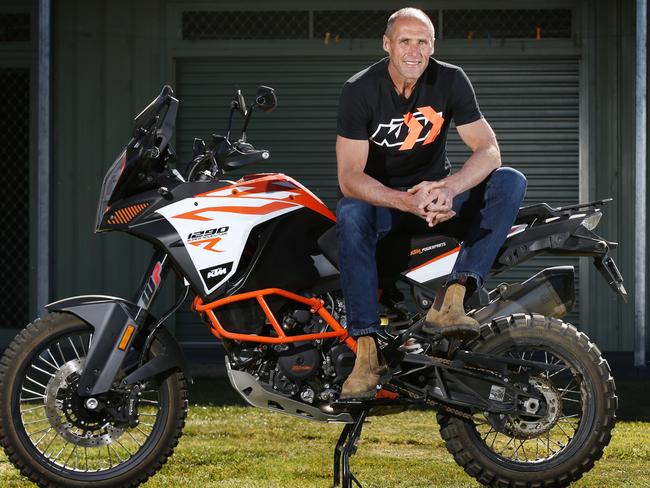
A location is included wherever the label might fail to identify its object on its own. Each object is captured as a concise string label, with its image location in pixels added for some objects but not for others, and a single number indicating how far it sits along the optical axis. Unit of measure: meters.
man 4.95
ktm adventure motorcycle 5.14
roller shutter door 11.61
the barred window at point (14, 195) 11.73
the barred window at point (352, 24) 11.59
